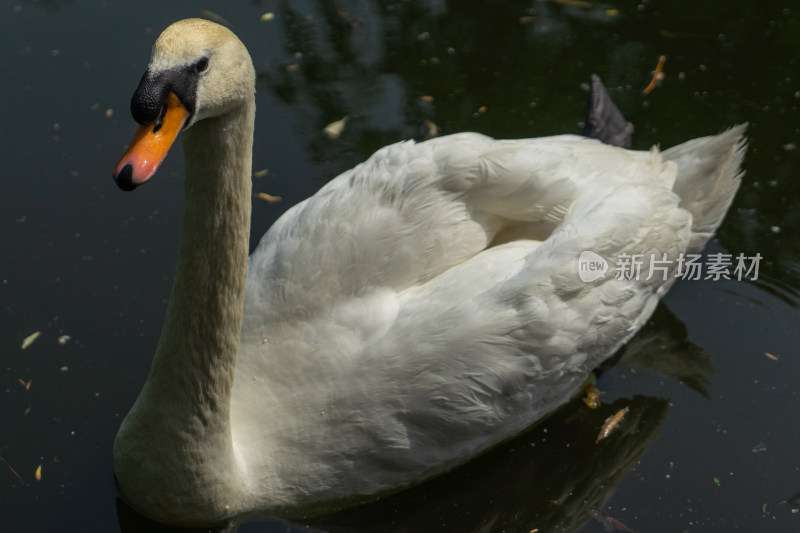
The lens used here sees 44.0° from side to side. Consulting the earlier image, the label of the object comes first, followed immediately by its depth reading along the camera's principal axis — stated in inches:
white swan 141.4
